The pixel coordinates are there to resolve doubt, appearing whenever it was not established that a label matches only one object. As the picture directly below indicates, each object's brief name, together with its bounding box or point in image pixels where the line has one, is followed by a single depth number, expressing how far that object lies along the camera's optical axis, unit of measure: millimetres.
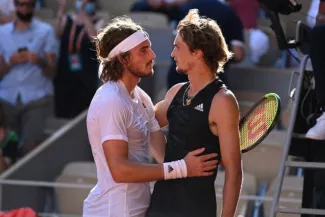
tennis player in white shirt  8156
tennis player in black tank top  8062
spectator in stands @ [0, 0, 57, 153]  17500
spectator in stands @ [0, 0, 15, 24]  19031
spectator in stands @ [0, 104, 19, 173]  16078
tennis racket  8328
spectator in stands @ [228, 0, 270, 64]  17891
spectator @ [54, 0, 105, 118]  18000
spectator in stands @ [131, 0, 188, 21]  20150
